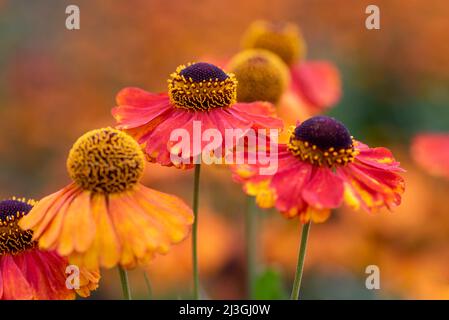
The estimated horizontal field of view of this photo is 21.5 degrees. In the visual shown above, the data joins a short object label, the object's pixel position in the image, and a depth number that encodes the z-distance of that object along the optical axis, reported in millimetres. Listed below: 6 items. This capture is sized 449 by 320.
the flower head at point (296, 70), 553
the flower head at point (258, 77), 451
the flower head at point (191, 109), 347
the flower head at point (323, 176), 310
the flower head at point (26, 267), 311
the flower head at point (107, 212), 293
